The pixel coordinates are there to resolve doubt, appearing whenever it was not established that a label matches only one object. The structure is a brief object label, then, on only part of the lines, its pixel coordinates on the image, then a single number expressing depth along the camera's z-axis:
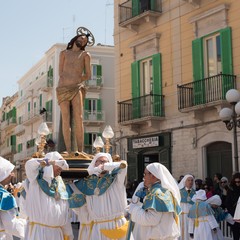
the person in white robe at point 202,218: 10.71
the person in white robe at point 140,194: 7.90
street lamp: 12.71
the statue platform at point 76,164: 8.63
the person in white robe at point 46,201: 6.57
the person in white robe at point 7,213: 5.94
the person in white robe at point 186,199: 11.27
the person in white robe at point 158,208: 5.86
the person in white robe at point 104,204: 6.93
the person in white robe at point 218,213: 11.05
